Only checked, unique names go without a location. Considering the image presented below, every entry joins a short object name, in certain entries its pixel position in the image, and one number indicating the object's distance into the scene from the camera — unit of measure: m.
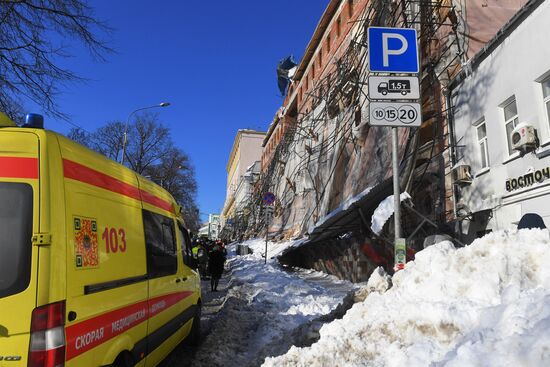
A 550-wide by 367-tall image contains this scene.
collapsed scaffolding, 12.32
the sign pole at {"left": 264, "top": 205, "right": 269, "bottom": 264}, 19.64
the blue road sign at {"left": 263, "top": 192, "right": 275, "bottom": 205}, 19.58
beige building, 87.75
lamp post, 31.62
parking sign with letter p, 6.21
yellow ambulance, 2.84
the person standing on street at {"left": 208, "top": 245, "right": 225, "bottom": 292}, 14.50
